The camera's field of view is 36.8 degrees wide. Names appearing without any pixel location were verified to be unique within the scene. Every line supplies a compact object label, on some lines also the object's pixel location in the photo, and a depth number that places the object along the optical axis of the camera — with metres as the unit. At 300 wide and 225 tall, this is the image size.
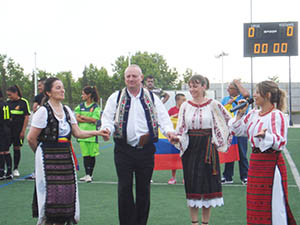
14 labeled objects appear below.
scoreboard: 26.55
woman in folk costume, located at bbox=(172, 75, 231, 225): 5.71
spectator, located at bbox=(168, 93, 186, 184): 9.25
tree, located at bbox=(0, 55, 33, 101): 57.84
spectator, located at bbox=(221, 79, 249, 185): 8.77
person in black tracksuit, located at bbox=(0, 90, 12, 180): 9.81
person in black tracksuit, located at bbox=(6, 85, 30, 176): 10.11
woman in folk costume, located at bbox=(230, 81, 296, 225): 4.63
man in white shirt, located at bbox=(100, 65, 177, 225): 5.36
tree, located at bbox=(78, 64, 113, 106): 71.84
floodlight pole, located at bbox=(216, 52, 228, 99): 57.41
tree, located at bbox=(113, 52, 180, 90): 83.25
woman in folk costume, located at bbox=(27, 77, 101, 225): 4.96
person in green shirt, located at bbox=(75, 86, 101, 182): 9.35
